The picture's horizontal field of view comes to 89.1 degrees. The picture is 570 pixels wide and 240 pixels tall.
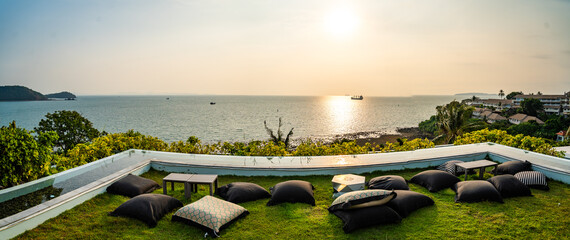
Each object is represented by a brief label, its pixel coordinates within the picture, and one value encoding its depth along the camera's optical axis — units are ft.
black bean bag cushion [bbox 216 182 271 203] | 18.20
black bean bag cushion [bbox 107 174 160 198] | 19.13
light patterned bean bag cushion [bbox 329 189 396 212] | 15.06
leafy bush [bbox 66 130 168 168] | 27.40
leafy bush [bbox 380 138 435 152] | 33.55
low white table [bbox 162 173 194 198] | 18.99
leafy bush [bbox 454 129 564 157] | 30.07
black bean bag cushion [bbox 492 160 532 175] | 23.06
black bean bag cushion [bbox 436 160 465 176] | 23.44
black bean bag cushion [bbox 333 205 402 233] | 14.73
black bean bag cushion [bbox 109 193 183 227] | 15.38
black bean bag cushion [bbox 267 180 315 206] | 18.11
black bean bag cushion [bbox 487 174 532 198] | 18.87
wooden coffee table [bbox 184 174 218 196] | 18.45
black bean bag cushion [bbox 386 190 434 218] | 16.24
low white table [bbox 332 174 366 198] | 18.52
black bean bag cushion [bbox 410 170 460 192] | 20.26
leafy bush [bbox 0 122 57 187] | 17.76
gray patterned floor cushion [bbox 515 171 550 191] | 20.45
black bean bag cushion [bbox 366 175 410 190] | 18.89
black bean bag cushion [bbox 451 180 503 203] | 18.08
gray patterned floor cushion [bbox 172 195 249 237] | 14.66
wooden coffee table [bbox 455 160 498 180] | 22.04
